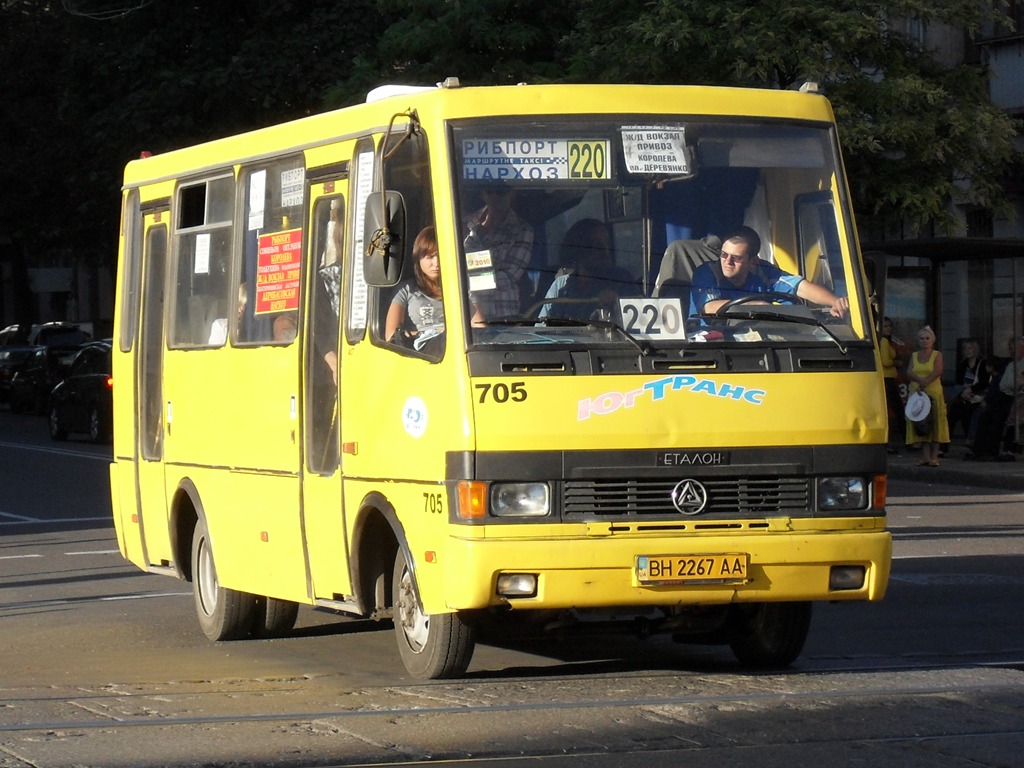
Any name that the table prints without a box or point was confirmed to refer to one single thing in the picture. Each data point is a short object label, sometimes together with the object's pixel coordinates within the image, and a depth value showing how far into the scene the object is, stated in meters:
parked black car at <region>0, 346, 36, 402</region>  101.56
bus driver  17.27
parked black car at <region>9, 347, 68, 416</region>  90.69
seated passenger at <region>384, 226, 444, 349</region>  17.19
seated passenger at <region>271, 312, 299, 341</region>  19.98
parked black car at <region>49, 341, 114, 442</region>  65.25
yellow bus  16.55
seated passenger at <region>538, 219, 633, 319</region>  16.89
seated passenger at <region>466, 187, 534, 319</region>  16.83
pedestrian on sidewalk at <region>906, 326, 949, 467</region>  49.22
